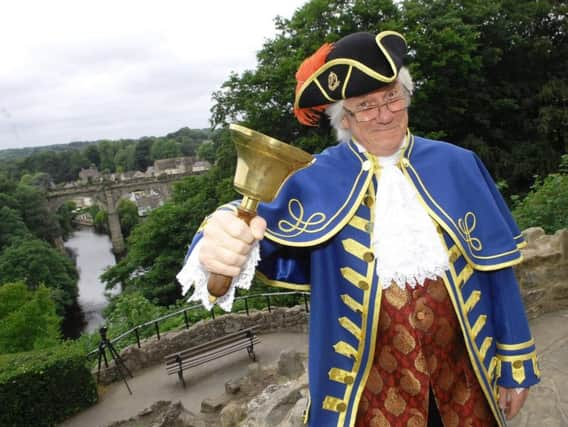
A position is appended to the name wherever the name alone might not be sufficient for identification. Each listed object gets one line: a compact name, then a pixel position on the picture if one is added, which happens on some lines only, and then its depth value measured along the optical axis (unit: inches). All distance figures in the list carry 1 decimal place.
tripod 306.7
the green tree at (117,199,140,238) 2329.0
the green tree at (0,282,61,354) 535.2
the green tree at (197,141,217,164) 2553.6
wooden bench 313.1
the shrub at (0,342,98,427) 280.8
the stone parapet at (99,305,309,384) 342.0
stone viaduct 1948.8
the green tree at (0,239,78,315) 1098.1
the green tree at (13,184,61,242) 1609.3
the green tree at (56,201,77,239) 2052.2
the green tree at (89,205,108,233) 2701.8
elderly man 74.6
